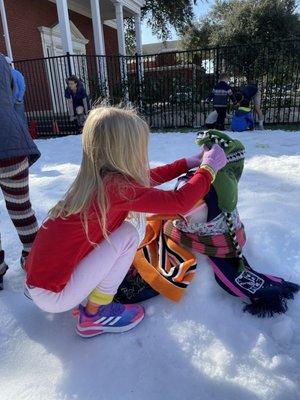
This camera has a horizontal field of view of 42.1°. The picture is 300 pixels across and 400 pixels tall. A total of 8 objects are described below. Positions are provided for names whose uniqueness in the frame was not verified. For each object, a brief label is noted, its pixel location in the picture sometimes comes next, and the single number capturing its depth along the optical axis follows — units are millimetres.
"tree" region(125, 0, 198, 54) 20641
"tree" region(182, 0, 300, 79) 22531
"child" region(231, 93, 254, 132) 8258
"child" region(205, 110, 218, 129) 9141
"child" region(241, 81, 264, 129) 8438
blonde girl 1655
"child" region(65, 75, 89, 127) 8727
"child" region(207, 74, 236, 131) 8992
